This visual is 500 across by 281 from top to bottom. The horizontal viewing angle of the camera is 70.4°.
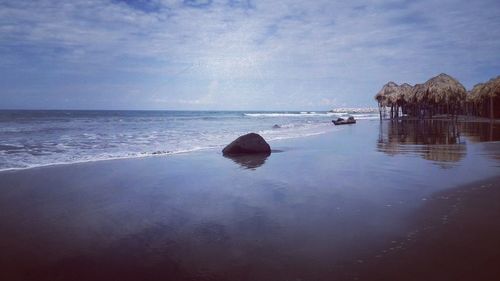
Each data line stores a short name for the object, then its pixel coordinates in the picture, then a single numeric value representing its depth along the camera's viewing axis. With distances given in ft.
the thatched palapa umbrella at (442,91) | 114.52
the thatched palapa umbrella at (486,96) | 123.54
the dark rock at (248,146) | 45.50
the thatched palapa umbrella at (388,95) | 158.30
